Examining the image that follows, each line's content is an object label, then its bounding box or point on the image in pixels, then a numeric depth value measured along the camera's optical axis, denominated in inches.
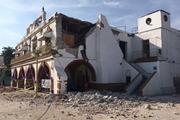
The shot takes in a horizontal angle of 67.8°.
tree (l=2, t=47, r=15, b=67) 1040.8
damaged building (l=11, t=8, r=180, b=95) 507.9
